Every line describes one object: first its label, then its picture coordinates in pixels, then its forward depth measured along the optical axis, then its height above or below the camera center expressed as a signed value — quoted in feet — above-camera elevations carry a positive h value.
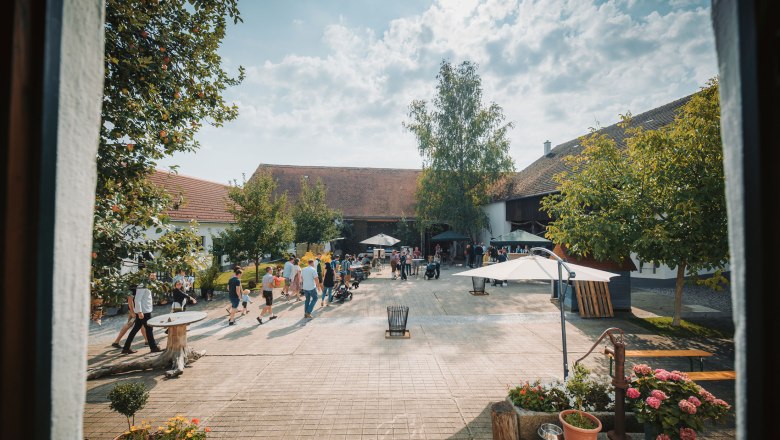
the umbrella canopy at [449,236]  78.69 -0.59
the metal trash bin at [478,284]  48.49 -7.36
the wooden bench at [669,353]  21.94 -7.92
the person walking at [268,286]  35.48 -5.54
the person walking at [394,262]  63.46 -5.43
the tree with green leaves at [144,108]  13.66 +5.66
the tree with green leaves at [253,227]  53.31 +1.08
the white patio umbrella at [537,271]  19.84 -2.31
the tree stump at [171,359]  23.27 -9.01
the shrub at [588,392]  16.01 -7.68
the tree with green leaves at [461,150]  80.79 +20.29
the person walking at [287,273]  45.80 -5.38
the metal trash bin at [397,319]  30.37 -7.75
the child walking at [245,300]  37.70 -7.43
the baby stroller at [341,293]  44.32 -7.93
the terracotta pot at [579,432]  13.80 -8.23
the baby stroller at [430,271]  61.72 -7.02
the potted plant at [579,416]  13.87 -7.96
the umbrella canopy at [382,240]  68.03 -1.34
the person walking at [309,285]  36.04 -5.49
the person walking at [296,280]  43.57 -6.03
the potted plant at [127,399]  14.52 -7.19
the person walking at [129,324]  27.54 -7.61
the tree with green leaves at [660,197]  25.45 +3.11
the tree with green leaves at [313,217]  75.51 +3.72
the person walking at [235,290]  33.58 -5.65
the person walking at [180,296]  31.29 -5.81
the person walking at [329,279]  42.09 -5.68
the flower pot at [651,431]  13.88 -8.25
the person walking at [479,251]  69.85 -3.75
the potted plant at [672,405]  13.17 -6.90
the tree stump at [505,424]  14.61 -8.28
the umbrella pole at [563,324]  19.37 -5.39
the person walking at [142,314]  27.04 -6.49
